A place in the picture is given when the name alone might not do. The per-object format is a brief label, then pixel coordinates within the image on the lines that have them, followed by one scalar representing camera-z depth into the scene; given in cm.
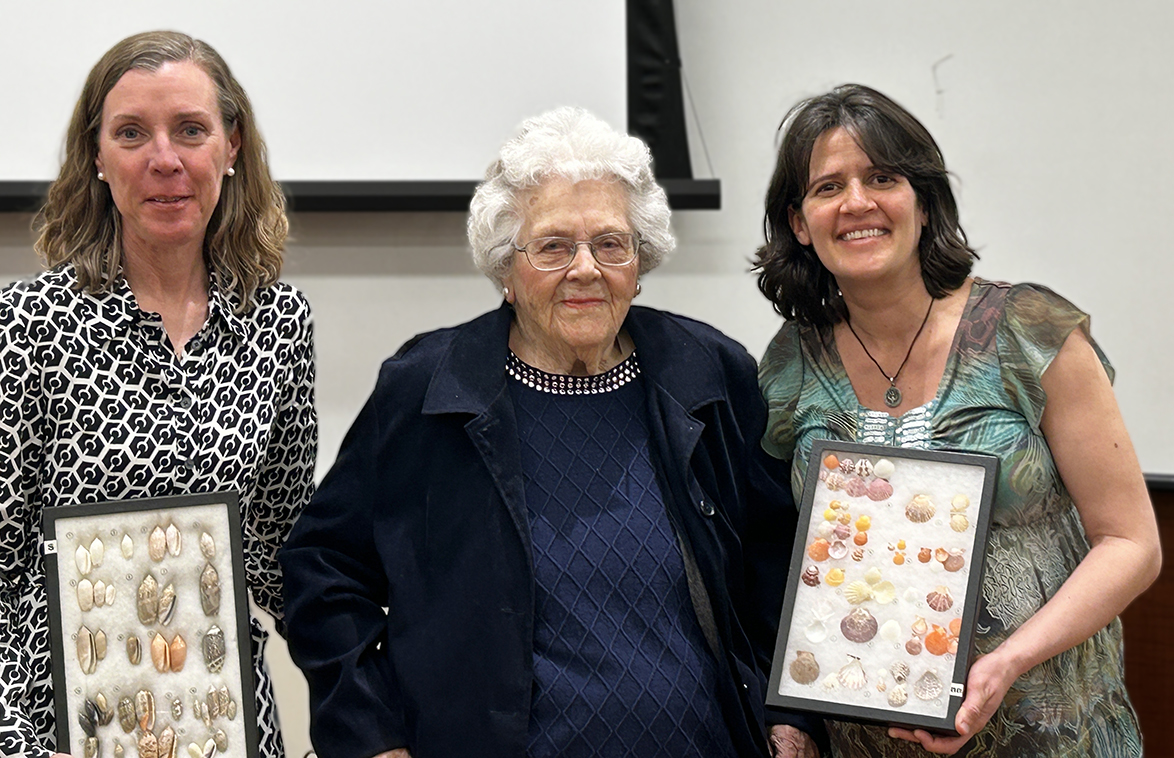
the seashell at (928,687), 167
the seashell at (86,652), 167
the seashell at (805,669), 173
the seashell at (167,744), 169
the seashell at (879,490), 177
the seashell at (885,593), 174
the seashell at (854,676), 171
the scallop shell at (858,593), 175
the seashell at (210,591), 175
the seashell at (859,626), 173
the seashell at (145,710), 169
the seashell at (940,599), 171
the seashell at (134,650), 170
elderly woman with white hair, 182
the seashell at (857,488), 179
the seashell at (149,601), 171
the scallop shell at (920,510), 175
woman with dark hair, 178
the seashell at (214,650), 174
